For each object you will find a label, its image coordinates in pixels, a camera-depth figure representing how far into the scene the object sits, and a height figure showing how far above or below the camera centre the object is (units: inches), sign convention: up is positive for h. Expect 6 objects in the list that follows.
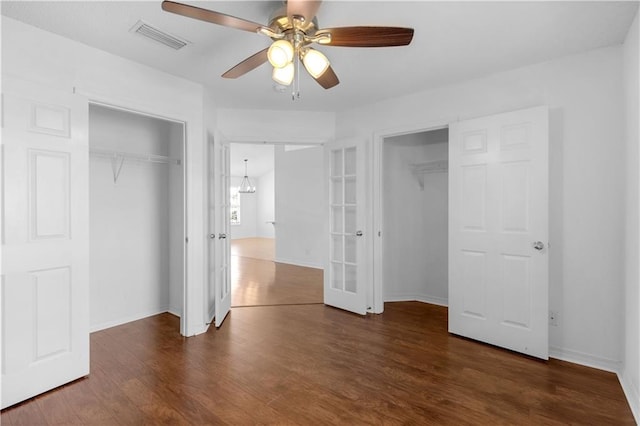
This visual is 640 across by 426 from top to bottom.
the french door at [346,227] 155.3 -8.0
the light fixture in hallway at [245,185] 483.5 +37.1
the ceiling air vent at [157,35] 89.4 +48.8
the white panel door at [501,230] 109.9 -6.8
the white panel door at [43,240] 83.2 -7.8
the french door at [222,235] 138.3 -10.3
